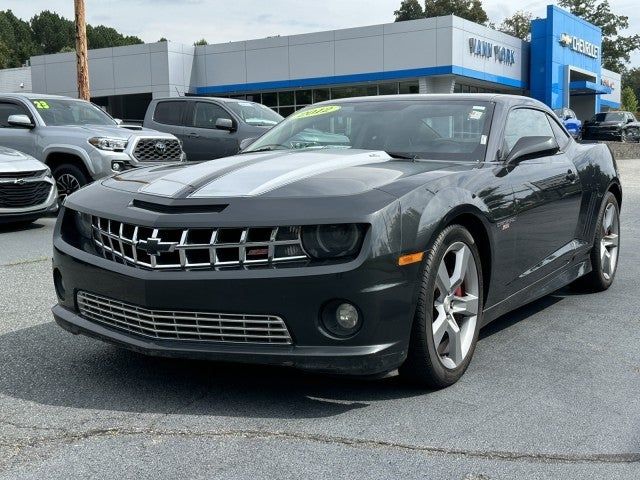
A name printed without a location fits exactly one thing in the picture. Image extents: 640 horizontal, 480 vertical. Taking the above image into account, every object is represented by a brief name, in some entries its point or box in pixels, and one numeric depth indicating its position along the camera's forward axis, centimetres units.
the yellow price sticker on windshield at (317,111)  507
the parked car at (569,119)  2914
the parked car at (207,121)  1382
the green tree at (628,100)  7556
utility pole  1911
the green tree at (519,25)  7881
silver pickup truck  1069
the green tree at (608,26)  7844
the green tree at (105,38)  10556
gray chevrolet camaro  316
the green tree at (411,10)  8106
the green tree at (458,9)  7769
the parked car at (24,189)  927
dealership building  3447
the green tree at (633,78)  11779
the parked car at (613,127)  3744
